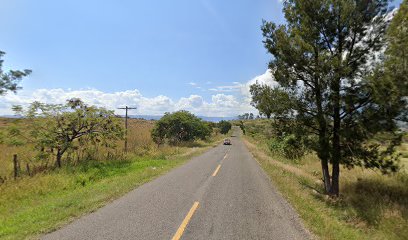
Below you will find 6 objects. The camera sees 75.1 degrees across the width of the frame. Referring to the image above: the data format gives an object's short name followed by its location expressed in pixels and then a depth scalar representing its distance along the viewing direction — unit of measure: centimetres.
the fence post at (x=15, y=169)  1256
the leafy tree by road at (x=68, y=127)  1550
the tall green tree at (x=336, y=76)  1141
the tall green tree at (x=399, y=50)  828
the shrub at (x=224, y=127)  11231
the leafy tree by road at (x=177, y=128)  4131
